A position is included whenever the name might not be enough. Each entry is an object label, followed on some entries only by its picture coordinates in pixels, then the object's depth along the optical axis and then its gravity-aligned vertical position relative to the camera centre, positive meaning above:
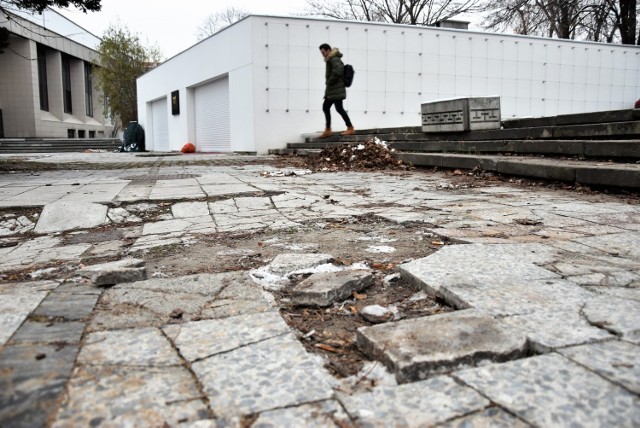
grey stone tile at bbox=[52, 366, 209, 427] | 1.08 -0.59
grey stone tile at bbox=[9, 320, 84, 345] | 1.46 -0.56
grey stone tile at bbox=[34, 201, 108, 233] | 3.80 -0.50
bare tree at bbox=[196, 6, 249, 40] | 33.44 +9.85
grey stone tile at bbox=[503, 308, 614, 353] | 1.37 -0.54
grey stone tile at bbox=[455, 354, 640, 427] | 1.04 -0.57
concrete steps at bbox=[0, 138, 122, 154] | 22.96 +0.61
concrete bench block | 8.20 +0.72
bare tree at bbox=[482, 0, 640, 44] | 19.31 +5.84
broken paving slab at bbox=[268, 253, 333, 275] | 2.30 -0.53
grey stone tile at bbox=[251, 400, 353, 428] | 1.06 -0.60
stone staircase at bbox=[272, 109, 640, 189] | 4.87 +0.08
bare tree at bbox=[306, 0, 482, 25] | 27.08 +8.47
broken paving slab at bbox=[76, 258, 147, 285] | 2.09 -0.53
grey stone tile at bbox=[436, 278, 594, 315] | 1.63 -0.52
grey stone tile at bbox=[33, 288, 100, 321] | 1.70 -0.56
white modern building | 14.23 +2.66
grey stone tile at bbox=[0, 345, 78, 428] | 1.07 -0.57
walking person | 10.76 +1.74
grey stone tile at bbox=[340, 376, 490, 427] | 1.07 -0.59
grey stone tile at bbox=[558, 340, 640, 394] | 1.17 -0.55
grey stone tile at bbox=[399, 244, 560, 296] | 1.94 -0.50
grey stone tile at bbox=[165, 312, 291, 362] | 1.44 -0.58
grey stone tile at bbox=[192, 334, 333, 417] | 1.15 -0.59
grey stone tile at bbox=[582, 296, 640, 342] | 1.44 -0.53
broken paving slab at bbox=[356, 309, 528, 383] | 1.26 -0.54
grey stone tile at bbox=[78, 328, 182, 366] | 1.35 -0.58
